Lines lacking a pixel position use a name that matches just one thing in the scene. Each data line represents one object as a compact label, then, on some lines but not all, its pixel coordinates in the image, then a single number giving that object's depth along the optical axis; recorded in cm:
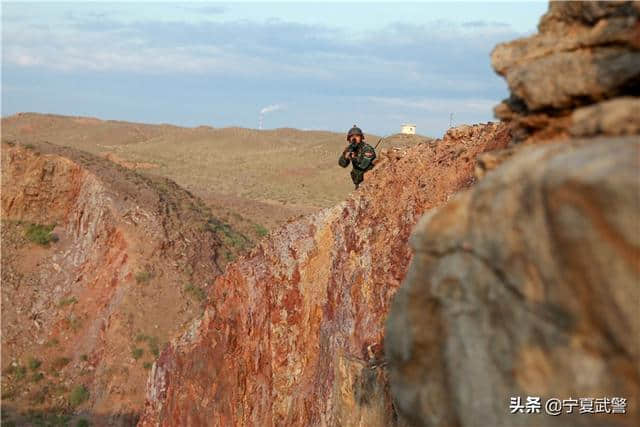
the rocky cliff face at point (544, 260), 305
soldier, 1069
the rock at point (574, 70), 391
